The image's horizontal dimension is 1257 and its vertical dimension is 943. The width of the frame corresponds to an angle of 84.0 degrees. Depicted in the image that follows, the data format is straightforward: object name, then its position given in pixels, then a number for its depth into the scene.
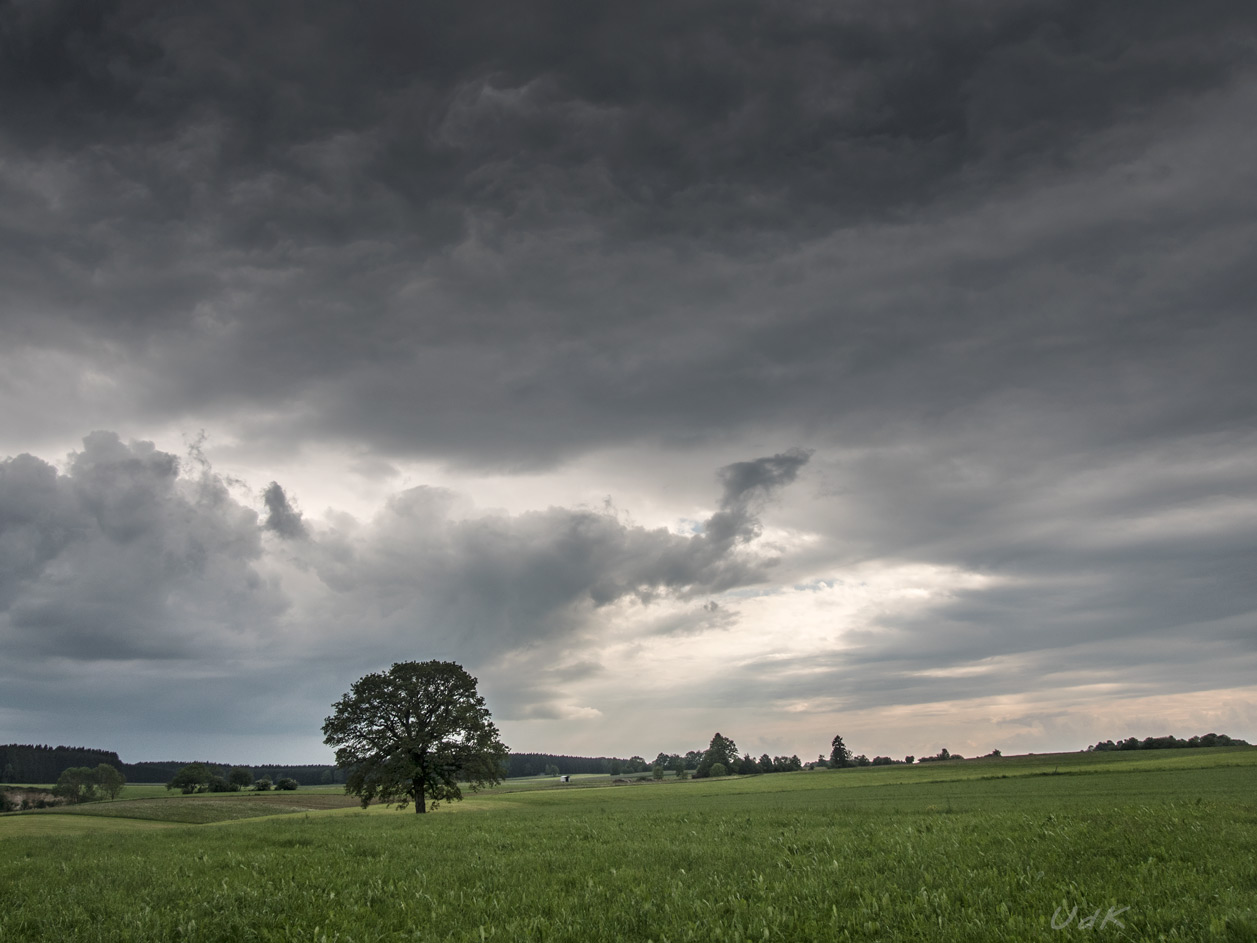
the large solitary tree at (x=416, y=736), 59.84
